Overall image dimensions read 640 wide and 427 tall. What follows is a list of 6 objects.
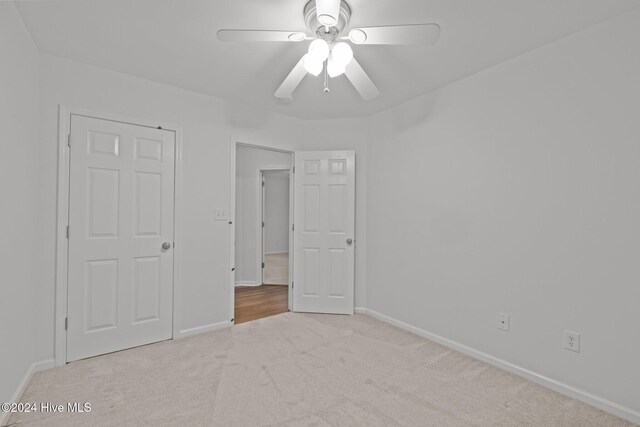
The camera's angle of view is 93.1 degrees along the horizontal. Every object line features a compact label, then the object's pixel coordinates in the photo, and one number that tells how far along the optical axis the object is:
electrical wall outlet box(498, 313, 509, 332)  2.37
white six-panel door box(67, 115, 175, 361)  2.45
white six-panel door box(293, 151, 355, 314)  3.67
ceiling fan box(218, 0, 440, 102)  1.51
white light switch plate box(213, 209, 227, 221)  3.17
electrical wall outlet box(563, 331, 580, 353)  2.01
